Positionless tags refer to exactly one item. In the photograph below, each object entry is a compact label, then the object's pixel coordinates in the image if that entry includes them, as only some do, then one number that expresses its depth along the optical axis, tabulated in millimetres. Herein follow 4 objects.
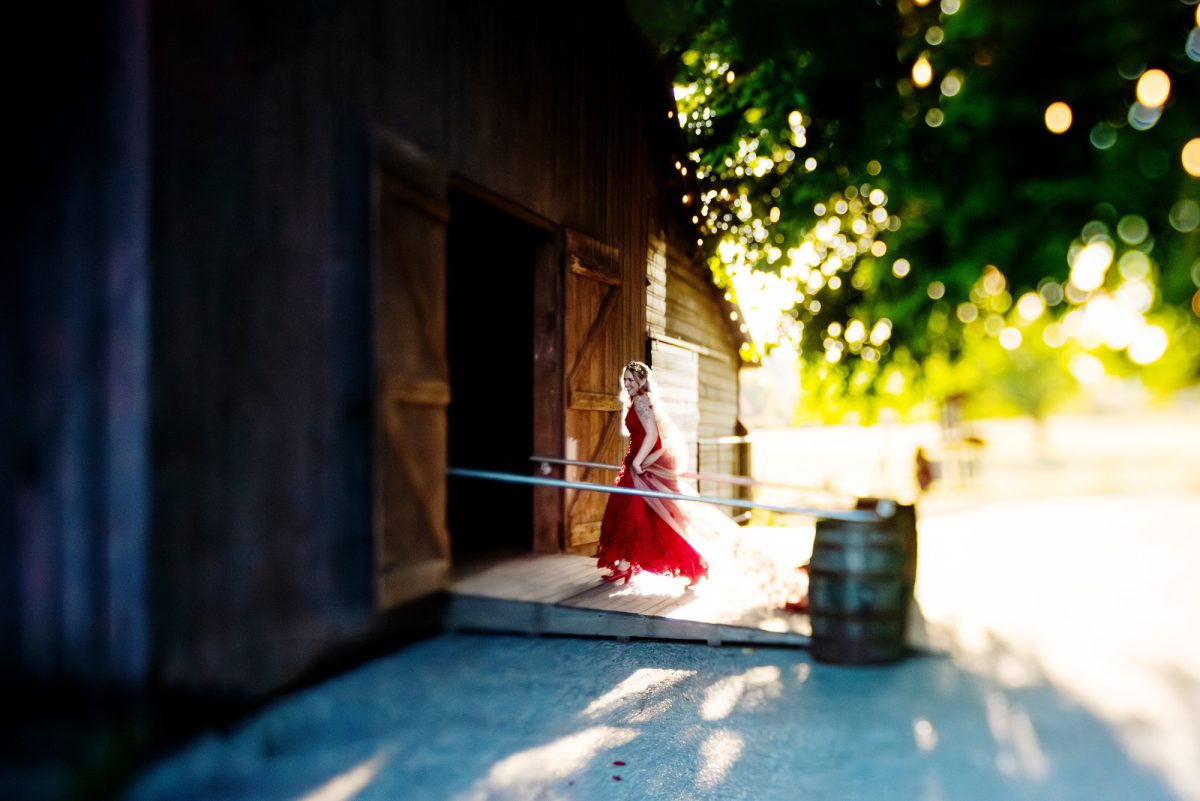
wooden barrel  5727
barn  3705
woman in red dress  7102
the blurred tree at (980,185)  4012
